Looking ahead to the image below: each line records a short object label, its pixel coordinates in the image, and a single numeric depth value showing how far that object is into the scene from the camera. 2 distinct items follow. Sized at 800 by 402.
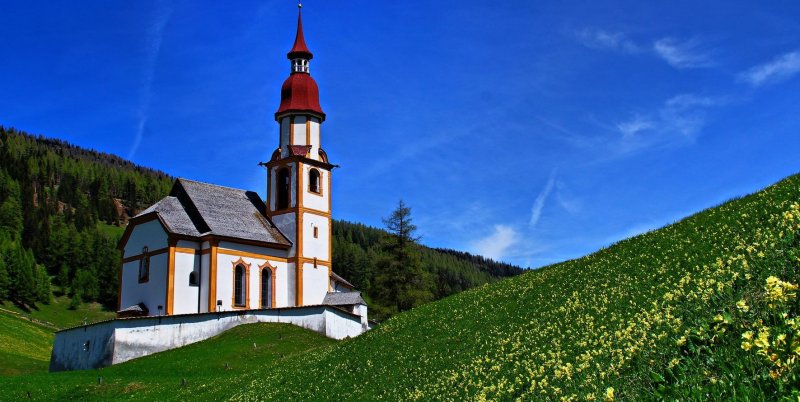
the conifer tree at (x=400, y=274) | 64.88
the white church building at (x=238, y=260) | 45.69
